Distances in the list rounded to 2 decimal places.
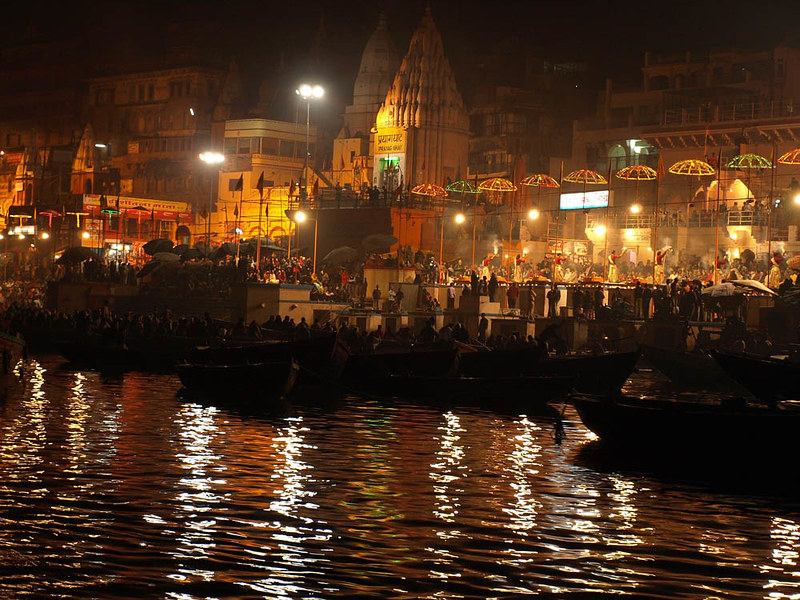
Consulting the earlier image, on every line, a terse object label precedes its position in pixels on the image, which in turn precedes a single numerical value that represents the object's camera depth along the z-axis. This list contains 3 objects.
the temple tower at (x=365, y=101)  73.56
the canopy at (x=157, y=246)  56.38
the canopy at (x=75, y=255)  56.44
